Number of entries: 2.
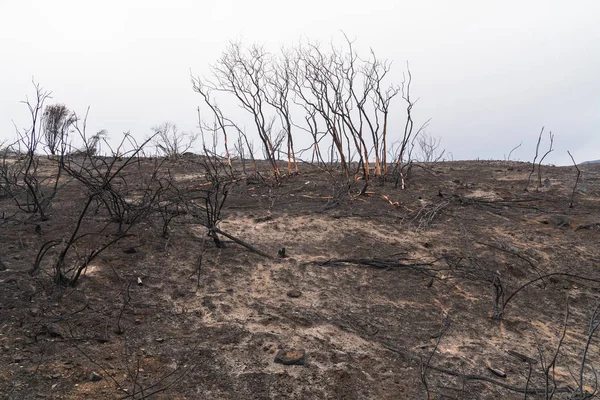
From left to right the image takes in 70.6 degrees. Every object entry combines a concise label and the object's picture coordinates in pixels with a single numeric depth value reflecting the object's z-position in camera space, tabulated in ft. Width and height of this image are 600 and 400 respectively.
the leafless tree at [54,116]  46.77
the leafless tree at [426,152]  57.18
